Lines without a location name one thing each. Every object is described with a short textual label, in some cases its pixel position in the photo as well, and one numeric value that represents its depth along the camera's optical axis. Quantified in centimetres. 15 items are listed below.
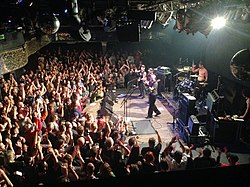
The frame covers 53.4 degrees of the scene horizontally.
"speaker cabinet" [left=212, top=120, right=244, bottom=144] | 670
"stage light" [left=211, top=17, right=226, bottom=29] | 549
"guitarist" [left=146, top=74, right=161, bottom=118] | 888
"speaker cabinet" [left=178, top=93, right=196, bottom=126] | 738
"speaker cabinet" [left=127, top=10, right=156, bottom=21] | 557
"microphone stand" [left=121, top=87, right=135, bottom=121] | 921
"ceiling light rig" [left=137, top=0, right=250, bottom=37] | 493
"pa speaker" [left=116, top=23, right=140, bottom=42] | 637
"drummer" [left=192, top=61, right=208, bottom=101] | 1035
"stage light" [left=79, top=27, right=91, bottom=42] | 690
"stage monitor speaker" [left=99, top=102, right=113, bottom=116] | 809
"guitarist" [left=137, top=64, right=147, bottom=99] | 1147
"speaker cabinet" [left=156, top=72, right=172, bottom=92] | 1207
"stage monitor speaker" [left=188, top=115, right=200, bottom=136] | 671
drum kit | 988
